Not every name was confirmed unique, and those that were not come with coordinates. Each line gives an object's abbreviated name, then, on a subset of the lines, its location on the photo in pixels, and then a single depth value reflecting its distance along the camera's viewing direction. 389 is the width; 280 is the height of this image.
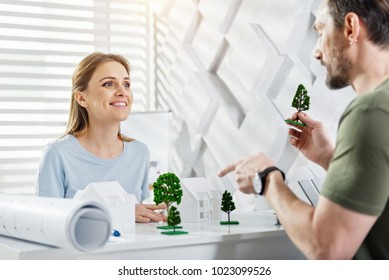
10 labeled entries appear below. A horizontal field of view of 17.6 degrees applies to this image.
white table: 2.37
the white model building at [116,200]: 2.57
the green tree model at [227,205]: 2.69
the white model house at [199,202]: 2.72
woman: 3.09
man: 2.26
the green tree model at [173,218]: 2.52
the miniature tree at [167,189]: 2.63
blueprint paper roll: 2.32
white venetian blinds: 3.87
